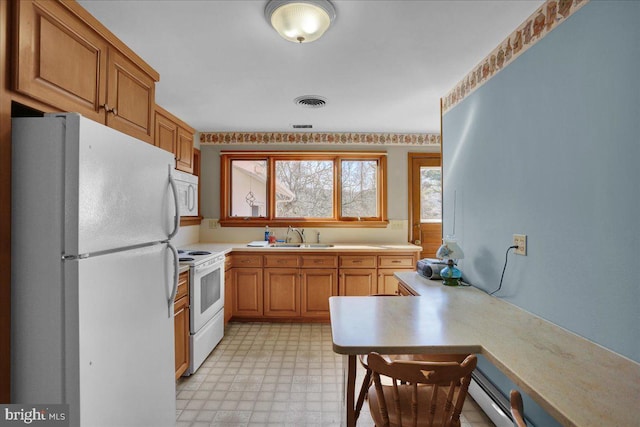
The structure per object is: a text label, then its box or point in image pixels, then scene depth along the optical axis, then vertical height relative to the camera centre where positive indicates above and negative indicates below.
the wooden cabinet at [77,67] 1.13 +0.67
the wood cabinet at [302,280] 3.55 -0.72
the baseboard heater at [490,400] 1.76 -1.12
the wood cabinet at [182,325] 2.22 -0.79
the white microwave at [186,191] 2.37 +0.21
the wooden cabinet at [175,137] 2.79 +0.79
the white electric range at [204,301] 2.42 -0.73
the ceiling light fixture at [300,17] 1.51 +1.00
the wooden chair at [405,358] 1.36 -0.78
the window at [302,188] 4.12 +0.38
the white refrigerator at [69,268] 1.06 -0.18
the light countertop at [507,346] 0.88 -0.51
